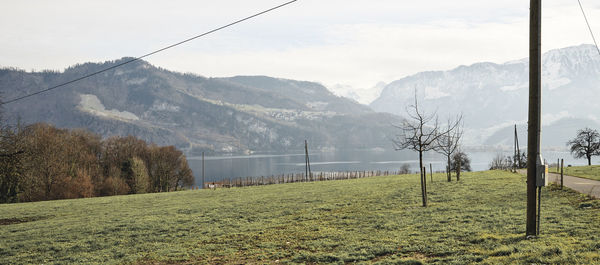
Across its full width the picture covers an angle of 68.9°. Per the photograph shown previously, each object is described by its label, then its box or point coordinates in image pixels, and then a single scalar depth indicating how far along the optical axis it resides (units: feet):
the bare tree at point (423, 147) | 80.43
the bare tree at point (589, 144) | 266.77
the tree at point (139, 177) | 299.38
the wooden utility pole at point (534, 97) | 41.55
